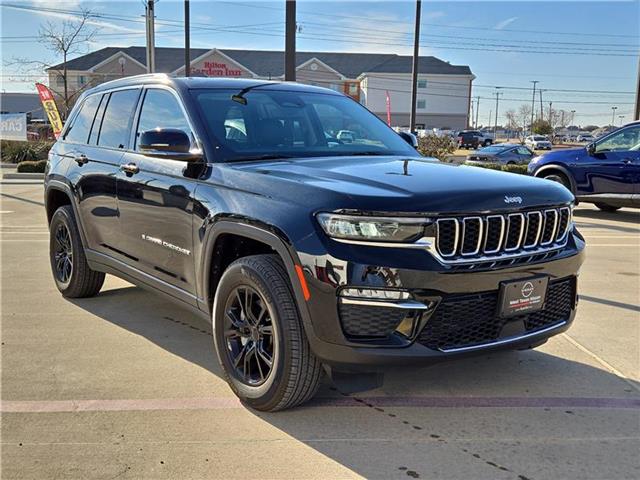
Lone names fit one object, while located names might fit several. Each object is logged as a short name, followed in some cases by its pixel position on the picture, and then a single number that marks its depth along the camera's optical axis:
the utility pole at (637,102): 18.59
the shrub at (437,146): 23.19
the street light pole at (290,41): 10.27
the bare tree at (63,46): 31.09
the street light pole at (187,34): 20.12
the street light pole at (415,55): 20.62
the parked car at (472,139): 59.67
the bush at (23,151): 24.62
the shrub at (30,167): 21.05
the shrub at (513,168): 20.11
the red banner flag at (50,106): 21.67
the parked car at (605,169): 11.04
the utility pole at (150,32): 17.19
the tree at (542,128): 80.62
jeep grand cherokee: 2.98
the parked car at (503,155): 26.52
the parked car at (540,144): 57.28
